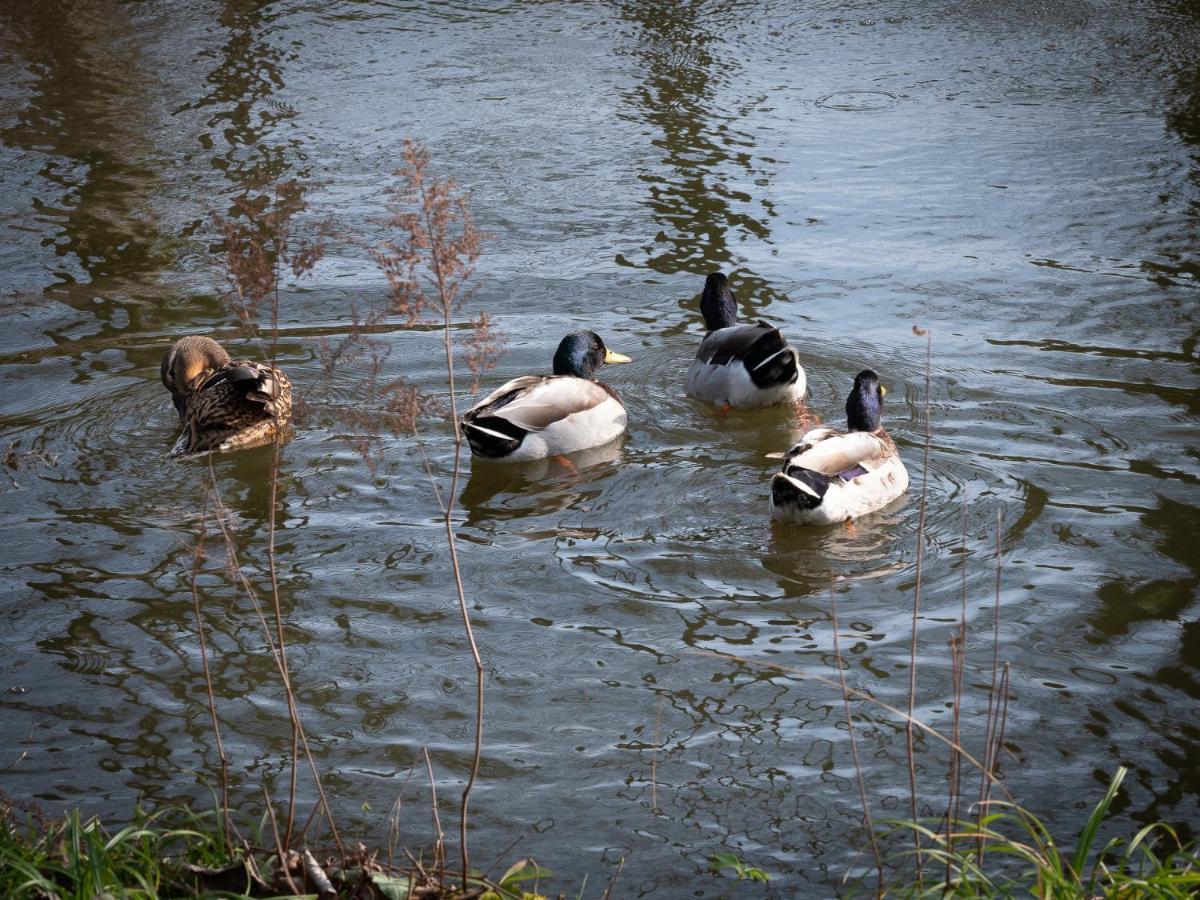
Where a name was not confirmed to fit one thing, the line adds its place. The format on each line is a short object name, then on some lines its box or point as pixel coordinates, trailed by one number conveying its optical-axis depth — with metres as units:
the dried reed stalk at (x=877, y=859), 6.89
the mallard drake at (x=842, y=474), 12.77
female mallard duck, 14.36
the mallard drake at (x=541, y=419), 14.84
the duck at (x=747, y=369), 15.68
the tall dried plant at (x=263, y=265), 6.77
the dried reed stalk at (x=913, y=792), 6.56
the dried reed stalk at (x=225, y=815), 7.17
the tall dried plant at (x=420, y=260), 6.50
